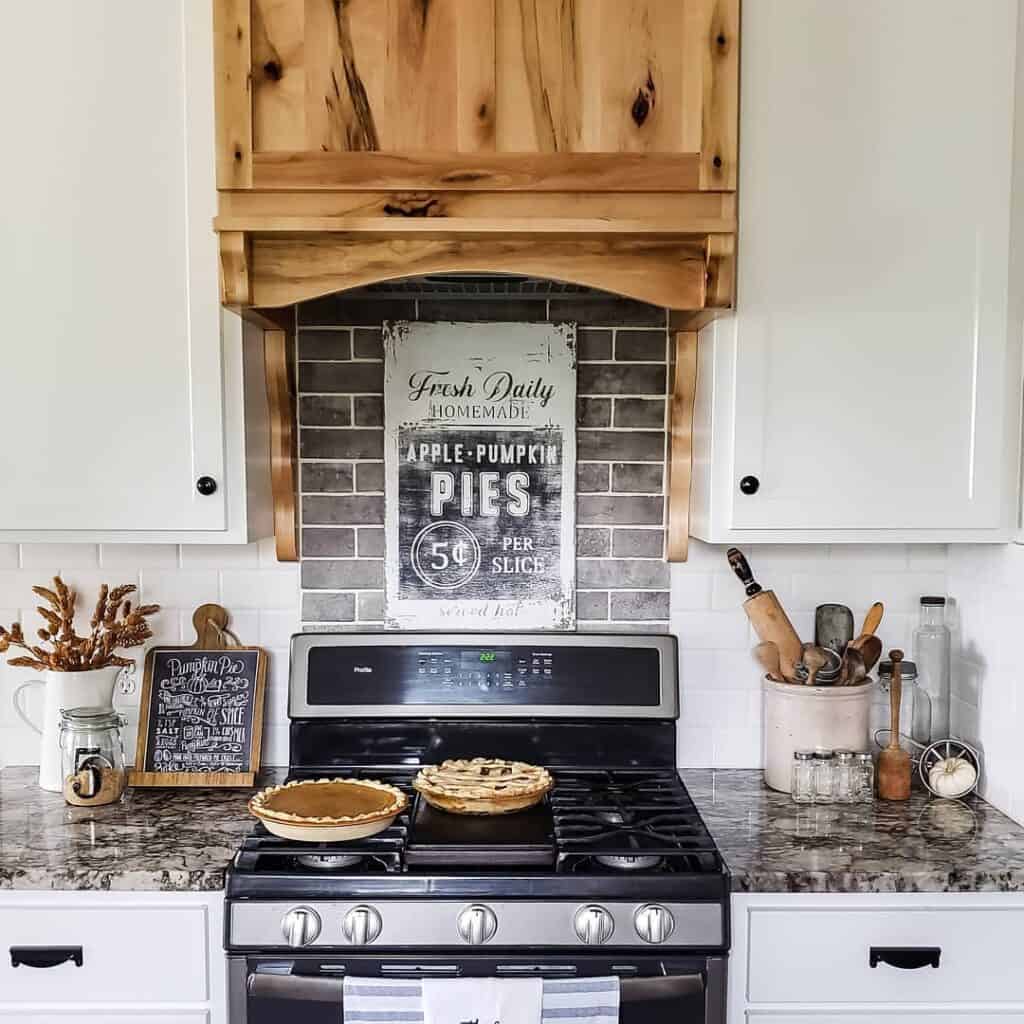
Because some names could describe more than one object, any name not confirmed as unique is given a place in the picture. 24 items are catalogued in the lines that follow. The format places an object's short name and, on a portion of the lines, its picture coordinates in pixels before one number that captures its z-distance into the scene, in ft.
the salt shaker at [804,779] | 6.40
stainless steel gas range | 5.13
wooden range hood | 5.35
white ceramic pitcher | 6.61
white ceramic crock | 6.53
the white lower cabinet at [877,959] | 5.38
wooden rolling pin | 6.71
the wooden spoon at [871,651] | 6.77
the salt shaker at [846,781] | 6.38
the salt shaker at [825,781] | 6.39
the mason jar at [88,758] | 6.30
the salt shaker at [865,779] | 6.40
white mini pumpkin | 6.48
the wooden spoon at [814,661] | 6.59
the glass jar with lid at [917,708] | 6.94
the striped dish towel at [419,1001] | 5.05
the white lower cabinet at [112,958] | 5.36
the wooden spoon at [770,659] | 6.82
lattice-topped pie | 5.87
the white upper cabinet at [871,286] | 5.74
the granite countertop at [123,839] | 5.34
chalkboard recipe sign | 6.79
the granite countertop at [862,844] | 5.35
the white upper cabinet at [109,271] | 5.74
